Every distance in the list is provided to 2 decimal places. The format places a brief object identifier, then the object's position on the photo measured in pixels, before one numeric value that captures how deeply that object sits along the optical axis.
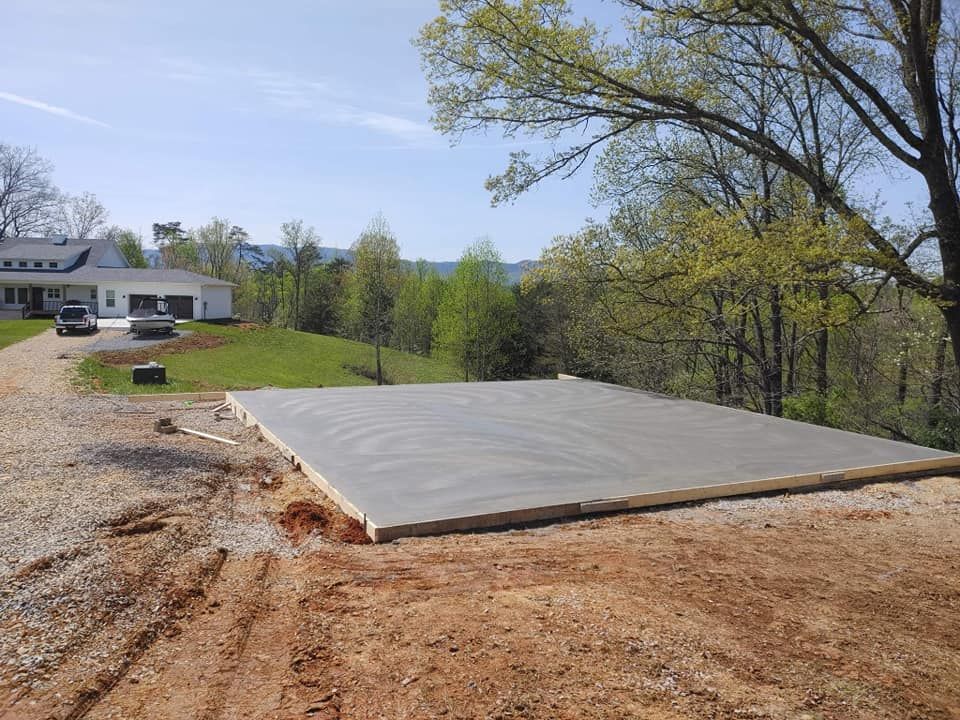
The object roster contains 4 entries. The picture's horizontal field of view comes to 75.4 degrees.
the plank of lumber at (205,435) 7.70
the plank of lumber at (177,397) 11.25
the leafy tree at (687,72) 8.38
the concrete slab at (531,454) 4.99
